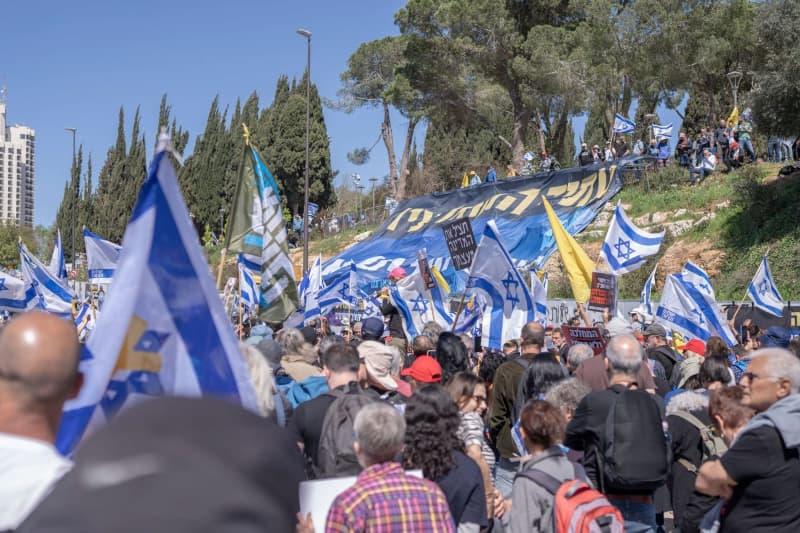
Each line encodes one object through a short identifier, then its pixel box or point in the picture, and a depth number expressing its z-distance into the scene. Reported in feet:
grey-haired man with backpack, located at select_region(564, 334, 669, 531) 15.84
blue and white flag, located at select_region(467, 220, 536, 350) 30.45
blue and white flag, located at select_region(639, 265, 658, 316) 44.52
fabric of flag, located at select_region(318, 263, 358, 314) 51.13
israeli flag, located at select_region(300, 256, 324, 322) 50.44
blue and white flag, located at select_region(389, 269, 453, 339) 40.29
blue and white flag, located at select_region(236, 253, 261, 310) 26.89
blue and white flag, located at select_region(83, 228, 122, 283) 42.34
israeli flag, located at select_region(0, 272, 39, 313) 47.14
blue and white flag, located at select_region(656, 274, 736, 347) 35.60
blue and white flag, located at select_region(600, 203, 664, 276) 39.22
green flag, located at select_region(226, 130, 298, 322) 25.76
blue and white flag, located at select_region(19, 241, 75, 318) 48.24
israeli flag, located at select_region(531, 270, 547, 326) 37.15
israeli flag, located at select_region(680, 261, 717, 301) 35.78
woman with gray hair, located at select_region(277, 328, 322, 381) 19.97
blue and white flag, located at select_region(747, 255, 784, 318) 44.21
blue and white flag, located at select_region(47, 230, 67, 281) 57.65
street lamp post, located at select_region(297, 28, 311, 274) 83.05
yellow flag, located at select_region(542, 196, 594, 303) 35.53
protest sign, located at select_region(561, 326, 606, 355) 28.32
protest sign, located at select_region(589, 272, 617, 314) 33.45
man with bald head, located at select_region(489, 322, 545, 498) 20.48
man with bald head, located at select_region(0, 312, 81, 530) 6.45
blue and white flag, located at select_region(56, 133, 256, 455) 8.04
